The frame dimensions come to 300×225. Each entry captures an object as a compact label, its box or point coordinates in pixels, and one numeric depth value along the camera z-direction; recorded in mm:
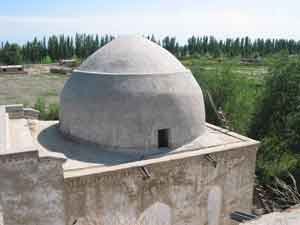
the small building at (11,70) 52062
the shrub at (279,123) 11906
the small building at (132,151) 6836
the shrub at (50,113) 17734
